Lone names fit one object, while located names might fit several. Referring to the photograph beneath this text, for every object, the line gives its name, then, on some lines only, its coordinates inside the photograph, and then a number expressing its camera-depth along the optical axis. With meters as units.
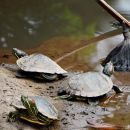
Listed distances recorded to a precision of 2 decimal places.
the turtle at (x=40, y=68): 8.44
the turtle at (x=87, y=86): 7.65
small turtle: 6.50
